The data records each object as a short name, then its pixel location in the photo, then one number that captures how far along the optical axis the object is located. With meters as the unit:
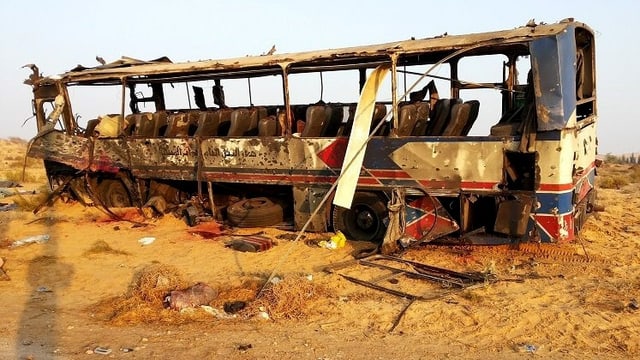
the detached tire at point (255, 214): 9.59
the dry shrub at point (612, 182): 14.03
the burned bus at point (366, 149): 7.01
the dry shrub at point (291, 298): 5.64
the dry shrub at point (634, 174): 15.31
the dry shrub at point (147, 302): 5.63
